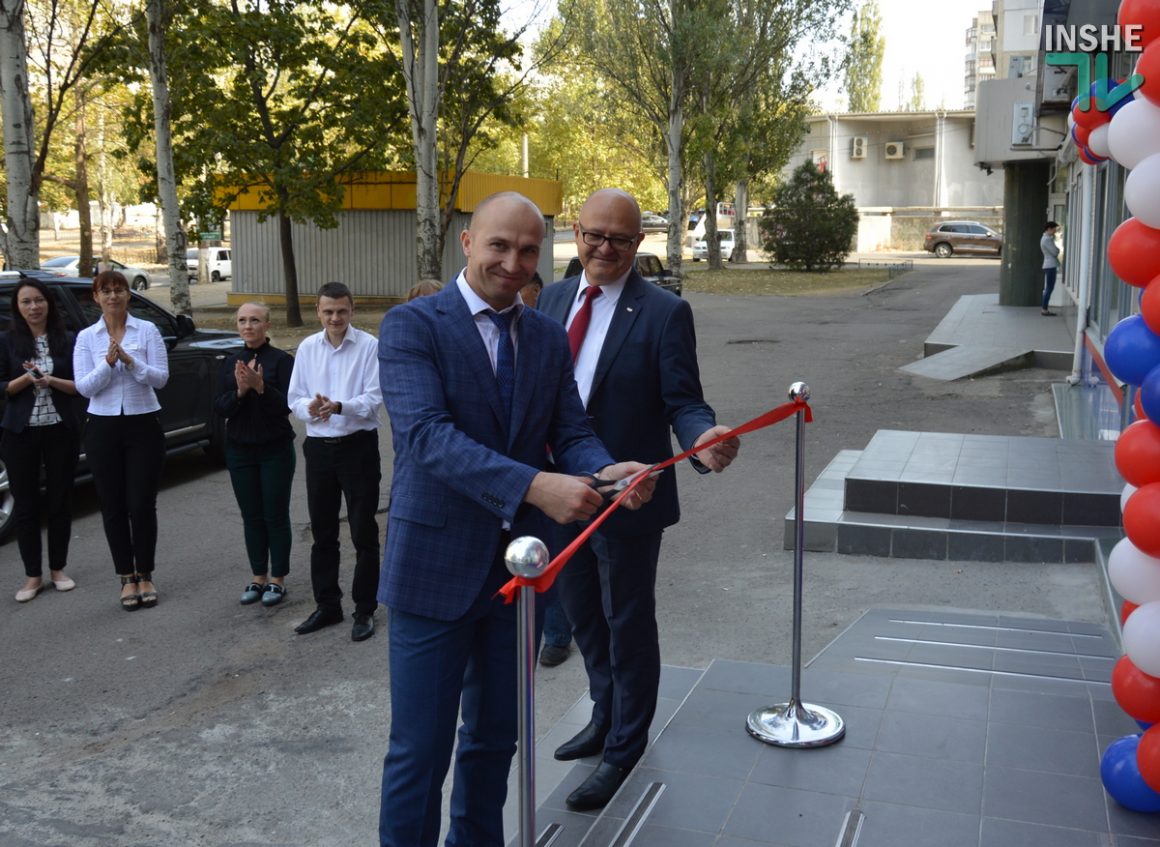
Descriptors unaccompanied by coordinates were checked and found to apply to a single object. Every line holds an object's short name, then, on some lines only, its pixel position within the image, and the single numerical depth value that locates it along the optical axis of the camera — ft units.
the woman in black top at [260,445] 21.83
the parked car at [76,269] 125.17
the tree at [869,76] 257.34
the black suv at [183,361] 30.27
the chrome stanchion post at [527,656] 7.64
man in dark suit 13.07
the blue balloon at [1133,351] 11.72
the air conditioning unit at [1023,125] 62.49
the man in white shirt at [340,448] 20.62
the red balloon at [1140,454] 11.56
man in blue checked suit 9.90
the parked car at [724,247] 183.12
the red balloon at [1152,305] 11.38
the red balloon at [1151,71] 11.30
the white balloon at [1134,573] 11.68
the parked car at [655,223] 235.17
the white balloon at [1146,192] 11.35
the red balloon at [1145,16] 11.51
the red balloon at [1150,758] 11.27
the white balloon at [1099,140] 17.74
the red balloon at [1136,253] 11.72
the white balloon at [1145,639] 11.39
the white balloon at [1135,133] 11.73
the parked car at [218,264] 150.71
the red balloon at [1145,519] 11.34
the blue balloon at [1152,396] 11.27
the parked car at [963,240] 176.14
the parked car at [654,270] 84.33
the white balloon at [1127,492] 12.28
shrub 135.54
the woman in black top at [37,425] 22.85
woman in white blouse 22.02
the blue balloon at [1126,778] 11.55
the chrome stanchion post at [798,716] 13.57
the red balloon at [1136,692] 11.69
